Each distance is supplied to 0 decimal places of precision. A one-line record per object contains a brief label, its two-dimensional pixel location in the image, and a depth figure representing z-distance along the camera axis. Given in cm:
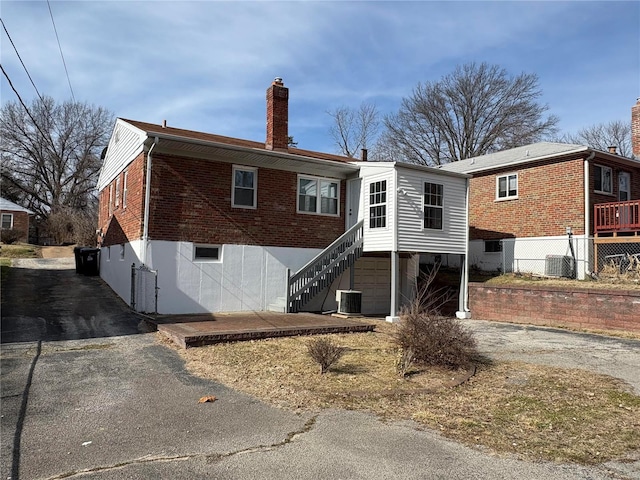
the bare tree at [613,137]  4221
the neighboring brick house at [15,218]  3738
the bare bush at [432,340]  786
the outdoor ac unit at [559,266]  1716
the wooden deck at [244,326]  966
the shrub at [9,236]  3384
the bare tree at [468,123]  3825
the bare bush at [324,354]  748
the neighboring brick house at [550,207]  1744
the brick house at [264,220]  1342
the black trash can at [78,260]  2164
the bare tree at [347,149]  4275
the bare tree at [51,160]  4356
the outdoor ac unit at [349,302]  1494
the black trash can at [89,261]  2153
